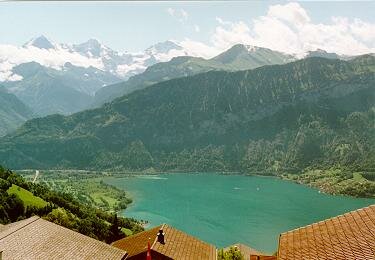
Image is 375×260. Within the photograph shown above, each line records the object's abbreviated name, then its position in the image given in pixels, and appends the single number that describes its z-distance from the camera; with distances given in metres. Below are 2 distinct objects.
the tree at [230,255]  61.45
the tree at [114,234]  100.60
